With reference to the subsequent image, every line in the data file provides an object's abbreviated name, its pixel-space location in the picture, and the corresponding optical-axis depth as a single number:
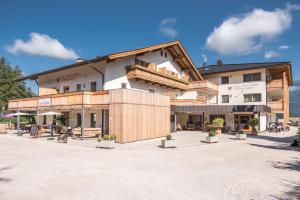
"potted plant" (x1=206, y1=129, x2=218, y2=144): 19.92
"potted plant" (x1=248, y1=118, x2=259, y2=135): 26.22
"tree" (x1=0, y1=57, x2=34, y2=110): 50.19
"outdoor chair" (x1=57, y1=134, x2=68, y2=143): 19.17
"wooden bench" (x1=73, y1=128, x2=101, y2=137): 21.14
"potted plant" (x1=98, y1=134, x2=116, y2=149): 16.25
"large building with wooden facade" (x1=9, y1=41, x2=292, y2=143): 20.00
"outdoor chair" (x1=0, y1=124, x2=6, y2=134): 27.75
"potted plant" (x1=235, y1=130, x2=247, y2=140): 22.97
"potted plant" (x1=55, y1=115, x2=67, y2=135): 29.08
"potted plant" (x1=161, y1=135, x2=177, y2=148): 16.65
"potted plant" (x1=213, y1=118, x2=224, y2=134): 25.46
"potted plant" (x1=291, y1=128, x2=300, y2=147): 17.38
